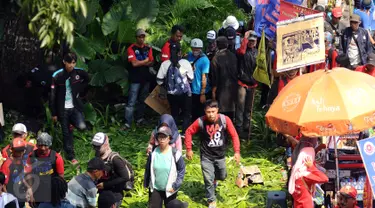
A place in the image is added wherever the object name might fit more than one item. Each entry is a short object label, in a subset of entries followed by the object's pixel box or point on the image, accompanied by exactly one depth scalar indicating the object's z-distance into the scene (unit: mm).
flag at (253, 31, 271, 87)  13156
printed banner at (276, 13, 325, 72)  11562
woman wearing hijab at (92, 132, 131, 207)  10523
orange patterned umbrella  9945
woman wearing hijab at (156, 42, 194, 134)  13578
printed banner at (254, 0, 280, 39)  14172
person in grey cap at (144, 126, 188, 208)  10688
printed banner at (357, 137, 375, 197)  9914
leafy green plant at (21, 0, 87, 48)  7590
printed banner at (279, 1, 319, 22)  12470
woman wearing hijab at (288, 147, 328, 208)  10203
